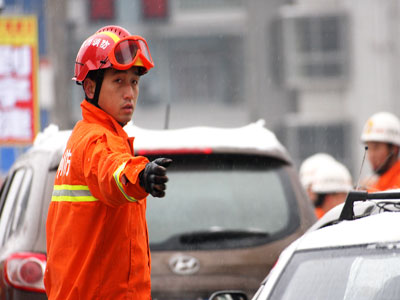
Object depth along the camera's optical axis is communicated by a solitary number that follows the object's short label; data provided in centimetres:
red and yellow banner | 3222
